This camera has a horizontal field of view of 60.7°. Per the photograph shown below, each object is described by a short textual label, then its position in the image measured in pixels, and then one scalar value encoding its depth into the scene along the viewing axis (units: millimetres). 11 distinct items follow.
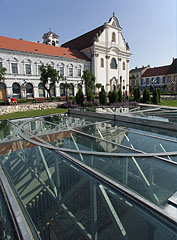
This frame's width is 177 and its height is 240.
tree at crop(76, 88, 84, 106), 20625
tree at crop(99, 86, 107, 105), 21219
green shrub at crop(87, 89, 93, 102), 22250
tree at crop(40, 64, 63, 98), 23062
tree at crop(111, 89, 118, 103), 21469
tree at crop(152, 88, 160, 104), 22092
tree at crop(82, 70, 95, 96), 27673
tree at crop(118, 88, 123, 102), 22483
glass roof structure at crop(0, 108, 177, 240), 2082
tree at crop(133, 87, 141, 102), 23828
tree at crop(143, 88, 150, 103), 22688
